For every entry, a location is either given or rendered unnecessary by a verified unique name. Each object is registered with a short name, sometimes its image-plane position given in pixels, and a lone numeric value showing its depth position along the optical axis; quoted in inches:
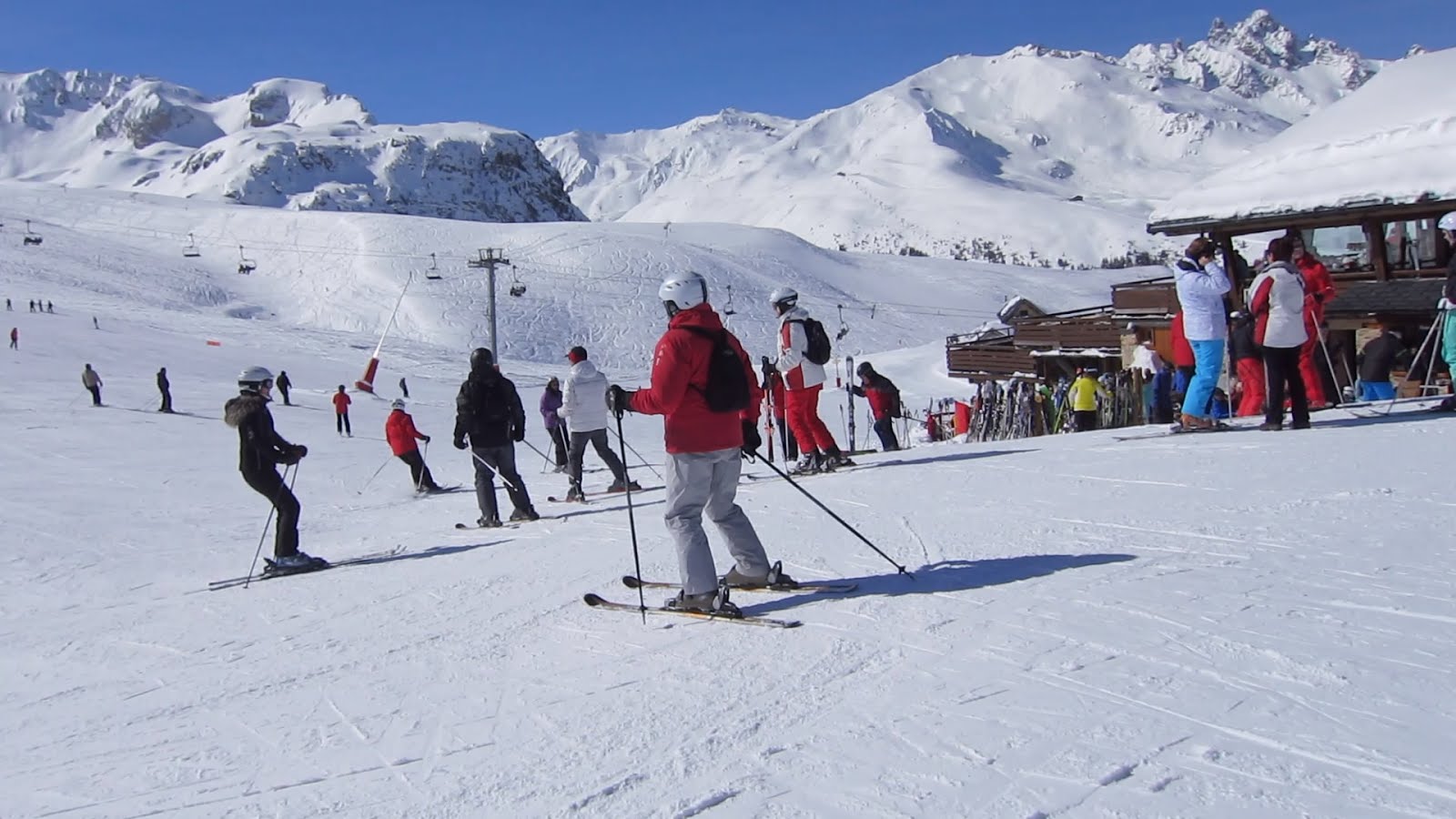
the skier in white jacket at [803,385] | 365.4
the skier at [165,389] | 1135.6
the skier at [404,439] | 600.1
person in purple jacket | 629.3
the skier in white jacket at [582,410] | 459.5
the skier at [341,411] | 1071.0
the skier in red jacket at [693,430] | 186.2
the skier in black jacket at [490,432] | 393.1
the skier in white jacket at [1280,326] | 327.9
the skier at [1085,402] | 609.3
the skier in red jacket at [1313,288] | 388.5
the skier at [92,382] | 1144.2
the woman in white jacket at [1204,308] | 344.2
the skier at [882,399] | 581.3
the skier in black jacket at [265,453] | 315.3
